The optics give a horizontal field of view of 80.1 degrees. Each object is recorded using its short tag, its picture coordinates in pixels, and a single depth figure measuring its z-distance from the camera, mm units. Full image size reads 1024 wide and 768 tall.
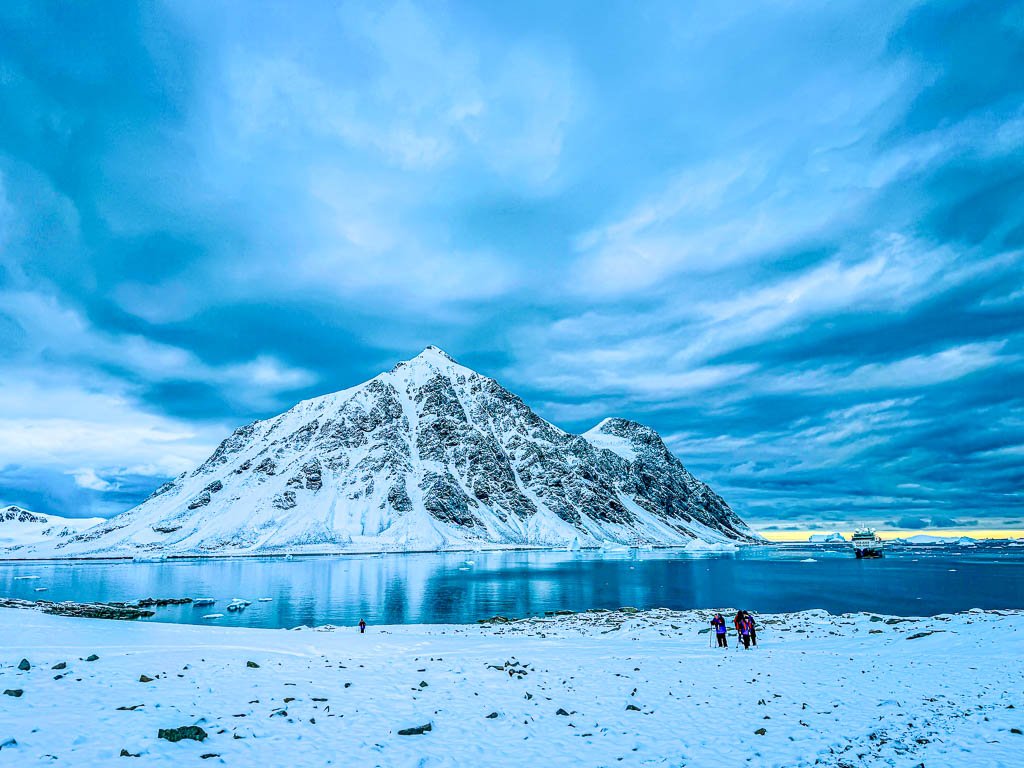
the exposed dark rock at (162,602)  72938
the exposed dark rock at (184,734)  15547
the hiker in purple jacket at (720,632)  35156
